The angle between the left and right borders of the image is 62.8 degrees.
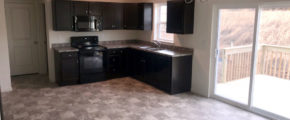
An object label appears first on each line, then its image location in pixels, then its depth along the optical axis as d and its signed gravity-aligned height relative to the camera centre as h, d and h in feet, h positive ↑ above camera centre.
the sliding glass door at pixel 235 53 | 13.55 -1.15
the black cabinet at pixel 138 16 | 20.01 +1.53
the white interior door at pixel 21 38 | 20.17 -0.43
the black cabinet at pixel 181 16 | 15.88 +1.18
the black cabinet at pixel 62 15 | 17.79 +1.39
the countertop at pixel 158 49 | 16.53 -1.19
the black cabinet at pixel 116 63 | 19.98 -2.54
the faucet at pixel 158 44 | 19.80 -0.87
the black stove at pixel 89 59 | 18.74 -2.08
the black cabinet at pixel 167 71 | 16.15 -2.71
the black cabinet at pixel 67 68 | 17.71 -2.60
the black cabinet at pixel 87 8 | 18.65 +1.99
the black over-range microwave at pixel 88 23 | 18.71 +0.81
